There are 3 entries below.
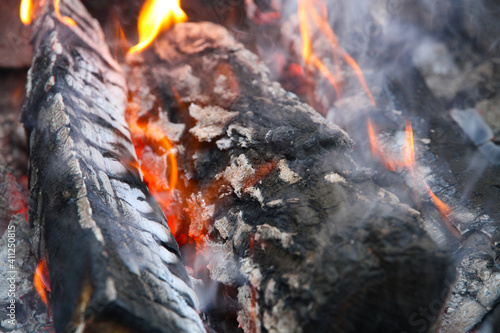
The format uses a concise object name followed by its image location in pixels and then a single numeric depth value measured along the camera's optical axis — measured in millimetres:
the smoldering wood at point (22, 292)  1816
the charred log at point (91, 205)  1334
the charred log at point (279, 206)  1255
